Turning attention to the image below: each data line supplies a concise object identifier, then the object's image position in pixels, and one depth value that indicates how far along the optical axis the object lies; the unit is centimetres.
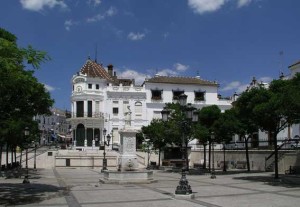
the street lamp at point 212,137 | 2824
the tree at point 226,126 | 2717
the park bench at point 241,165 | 3319
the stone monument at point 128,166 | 2116
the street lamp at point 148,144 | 4053
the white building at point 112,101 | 5025
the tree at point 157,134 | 3281
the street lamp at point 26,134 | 2081
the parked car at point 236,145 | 3689
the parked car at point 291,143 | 2819
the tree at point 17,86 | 1207
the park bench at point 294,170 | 2421
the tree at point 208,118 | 2863
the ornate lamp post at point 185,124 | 1457
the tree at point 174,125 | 2969
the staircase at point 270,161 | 2851
